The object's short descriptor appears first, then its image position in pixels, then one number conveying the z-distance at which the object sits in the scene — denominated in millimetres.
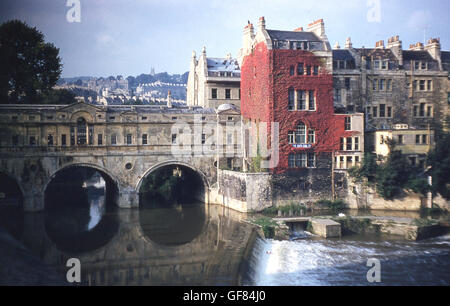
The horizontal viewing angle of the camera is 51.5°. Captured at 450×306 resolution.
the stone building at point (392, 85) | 51094
